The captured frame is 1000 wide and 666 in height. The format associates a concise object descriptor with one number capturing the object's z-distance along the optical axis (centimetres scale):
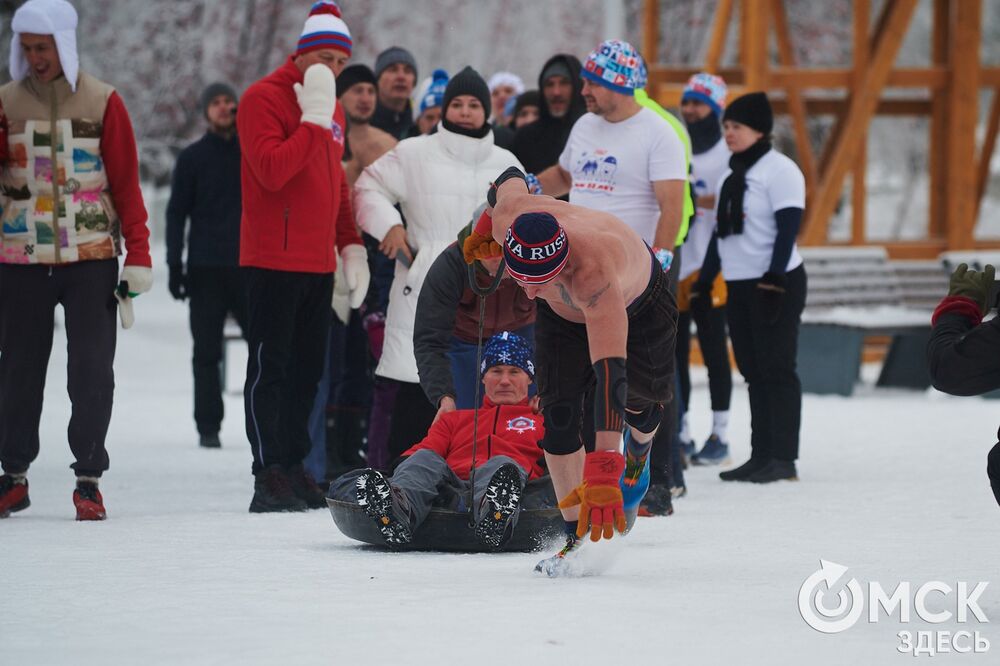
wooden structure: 3037
